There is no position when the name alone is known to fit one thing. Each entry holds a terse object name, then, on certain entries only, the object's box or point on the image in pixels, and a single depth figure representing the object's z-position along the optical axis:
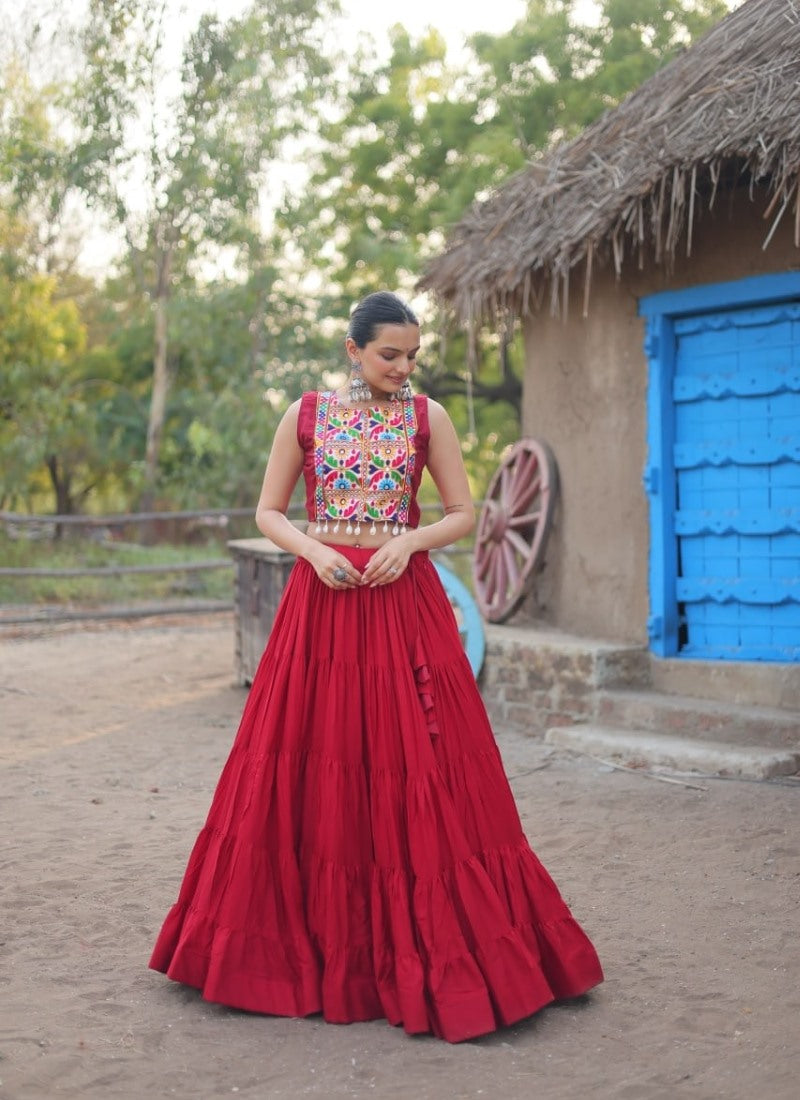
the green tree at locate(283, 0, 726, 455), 16.77
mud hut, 5.93
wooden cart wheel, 7.31
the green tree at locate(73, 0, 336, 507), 18.06
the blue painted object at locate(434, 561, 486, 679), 7.13
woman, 2.88
